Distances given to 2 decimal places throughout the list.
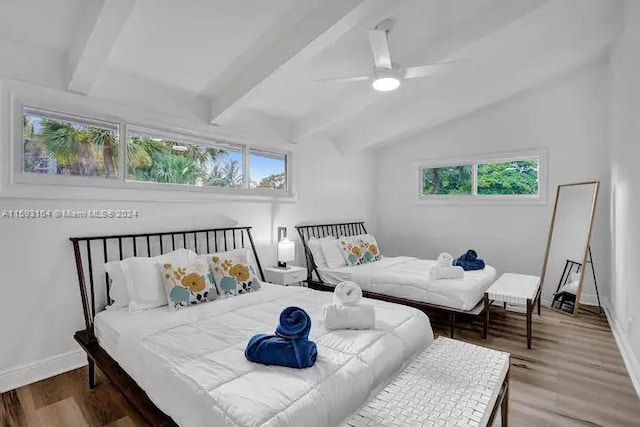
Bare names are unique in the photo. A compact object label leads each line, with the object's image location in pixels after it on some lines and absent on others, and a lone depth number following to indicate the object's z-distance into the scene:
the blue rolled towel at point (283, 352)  1.66
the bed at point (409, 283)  3.29
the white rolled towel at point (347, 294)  2.27
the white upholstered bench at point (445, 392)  1.43
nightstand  3.91
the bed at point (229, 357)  1.43
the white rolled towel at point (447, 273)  3.58
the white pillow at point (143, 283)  2.59
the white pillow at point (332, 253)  4.37
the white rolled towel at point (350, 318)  2.15
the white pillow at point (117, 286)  2.67
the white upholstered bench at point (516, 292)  3.15
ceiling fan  2.53
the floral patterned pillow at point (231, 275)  2.93
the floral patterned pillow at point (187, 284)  2.60
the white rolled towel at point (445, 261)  3.76
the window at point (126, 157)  2.65
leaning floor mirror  4.11
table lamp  4.09
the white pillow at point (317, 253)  4.38
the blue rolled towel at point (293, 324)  1.73
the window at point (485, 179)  4.81
